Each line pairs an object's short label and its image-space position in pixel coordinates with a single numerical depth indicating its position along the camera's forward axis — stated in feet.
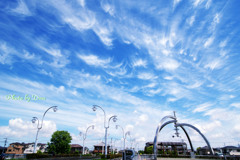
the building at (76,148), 299.17
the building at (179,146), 300.81
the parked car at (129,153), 32.71
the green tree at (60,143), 194.33
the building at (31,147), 276.82
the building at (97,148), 308.32
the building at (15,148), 250.33
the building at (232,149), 237.90
